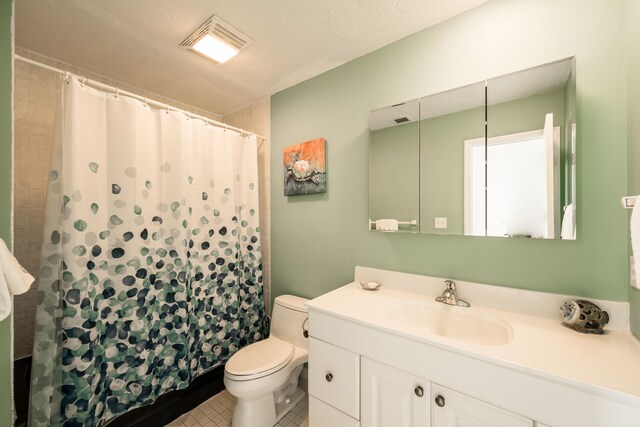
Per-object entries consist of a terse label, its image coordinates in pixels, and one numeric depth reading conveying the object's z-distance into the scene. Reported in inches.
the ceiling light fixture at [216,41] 52.2
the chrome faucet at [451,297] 46.8
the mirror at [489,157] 40.2
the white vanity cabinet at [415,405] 30.3
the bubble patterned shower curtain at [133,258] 46.1
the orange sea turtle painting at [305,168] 68.8
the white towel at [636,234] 27.3
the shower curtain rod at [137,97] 44.0
